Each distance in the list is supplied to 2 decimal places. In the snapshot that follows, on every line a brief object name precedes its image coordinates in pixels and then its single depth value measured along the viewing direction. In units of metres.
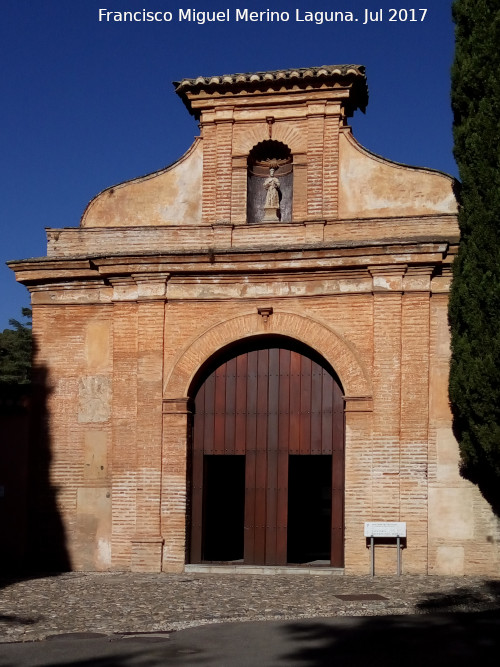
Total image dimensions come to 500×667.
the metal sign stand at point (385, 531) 14.04
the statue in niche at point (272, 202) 15.91
